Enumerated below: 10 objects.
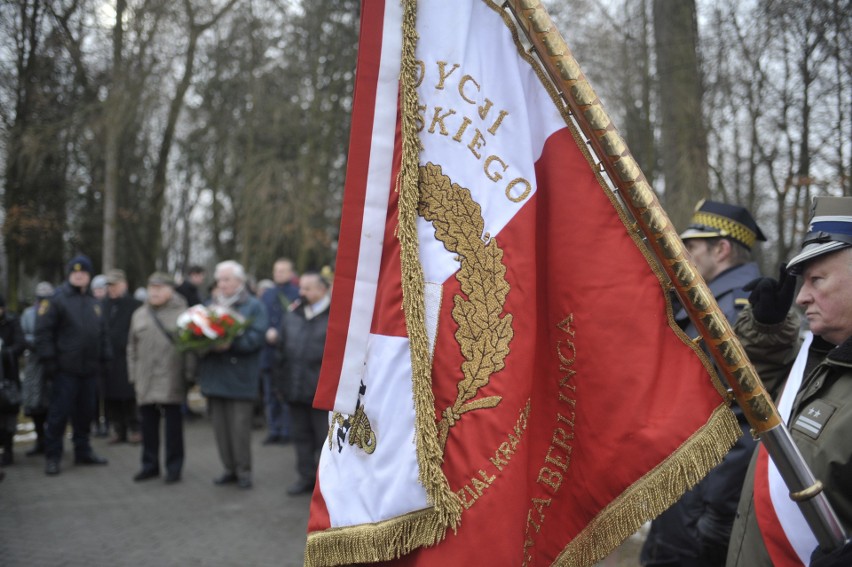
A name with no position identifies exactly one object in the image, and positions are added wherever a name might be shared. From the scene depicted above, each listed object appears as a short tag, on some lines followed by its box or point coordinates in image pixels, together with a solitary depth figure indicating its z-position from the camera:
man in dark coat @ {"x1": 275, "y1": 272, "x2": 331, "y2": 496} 6.79
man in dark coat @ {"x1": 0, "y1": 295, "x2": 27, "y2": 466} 7.67
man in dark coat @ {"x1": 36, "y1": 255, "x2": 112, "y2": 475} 7.70
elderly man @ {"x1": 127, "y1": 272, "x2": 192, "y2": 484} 7.18
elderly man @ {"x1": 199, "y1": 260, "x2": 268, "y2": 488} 7.00
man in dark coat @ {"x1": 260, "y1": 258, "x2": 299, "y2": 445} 9.61
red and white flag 1.91
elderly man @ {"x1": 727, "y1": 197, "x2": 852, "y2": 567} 1.96
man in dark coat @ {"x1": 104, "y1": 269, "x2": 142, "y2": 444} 9.02
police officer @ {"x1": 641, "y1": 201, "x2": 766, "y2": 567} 3.28
